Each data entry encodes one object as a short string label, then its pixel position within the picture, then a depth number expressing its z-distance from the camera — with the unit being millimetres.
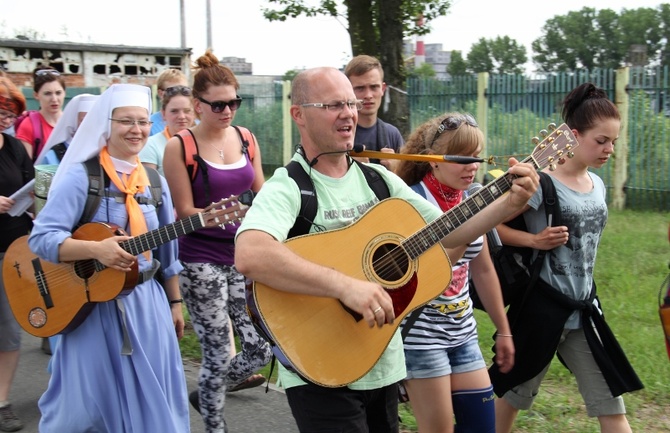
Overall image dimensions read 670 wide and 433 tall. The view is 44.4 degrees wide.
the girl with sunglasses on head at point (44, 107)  6540
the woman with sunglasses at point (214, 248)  4762
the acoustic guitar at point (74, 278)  3949
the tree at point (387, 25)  9422
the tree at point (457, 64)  71112
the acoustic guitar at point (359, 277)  2861
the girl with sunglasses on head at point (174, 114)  6270
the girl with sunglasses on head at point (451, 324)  3627
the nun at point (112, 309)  3906
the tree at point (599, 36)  63781
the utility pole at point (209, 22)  31203
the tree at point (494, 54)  70250
